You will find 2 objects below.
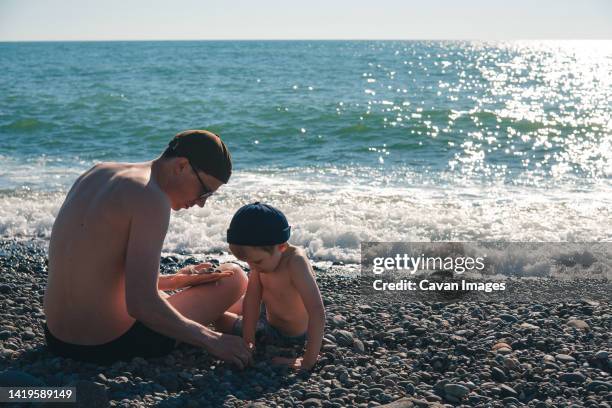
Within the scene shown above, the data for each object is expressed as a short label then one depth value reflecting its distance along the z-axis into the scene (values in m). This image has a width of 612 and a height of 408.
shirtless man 3.67
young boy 4.11
